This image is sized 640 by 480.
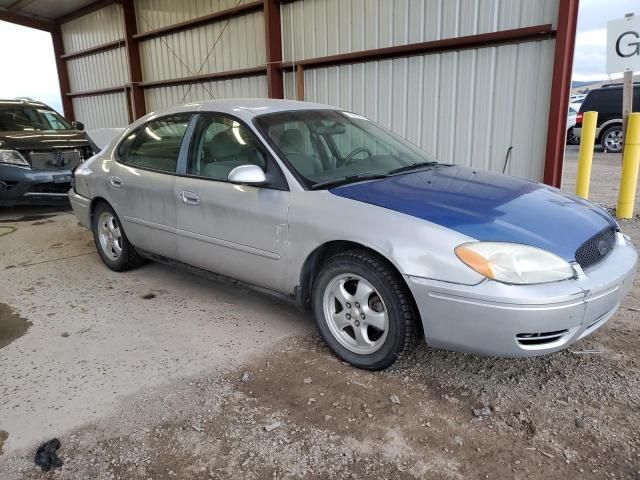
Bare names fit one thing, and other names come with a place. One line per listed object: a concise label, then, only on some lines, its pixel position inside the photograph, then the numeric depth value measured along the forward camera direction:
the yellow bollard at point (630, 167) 5.92
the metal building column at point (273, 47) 8.70
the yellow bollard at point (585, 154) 6.43
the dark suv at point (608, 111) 13.55
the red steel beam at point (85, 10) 12.77
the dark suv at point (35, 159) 7.04
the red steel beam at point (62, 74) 15.41
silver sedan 2.38
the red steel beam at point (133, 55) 12.09
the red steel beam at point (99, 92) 13.17
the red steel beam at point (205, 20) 9.23
